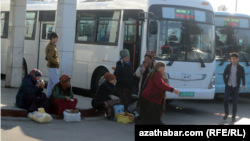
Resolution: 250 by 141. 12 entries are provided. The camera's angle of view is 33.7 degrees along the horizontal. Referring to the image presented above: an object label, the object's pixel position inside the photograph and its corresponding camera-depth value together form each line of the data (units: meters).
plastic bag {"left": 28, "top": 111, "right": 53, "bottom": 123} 8.54
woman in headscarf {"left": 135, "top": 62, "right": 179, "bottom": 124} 7.59
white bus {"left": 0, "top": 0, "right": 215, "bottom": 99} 10.96
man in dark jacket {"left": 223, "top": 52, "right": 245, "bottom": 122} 10.18
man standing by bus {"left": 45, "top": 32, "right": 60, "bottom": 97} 10.09
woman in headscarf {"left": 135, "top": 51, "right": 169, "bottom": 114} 9.42
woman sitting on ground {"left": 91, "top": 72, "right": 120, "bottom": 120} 9.54
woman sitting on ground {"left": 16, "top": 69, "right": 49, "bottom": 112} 8.88
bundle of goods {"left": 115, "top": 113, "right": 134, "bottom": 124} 9.23
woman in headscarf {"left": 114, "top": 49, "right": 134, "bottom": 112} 9.85
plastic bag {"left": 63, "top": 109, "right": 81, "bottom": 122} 9.05
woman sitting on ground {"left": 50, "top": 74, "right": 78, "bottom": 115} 9.24
